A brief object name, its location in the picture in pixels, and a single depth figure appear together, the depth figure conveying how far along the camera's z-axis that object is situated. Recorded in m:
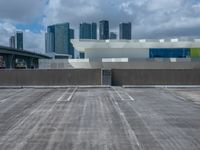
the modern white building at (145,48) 29.06
